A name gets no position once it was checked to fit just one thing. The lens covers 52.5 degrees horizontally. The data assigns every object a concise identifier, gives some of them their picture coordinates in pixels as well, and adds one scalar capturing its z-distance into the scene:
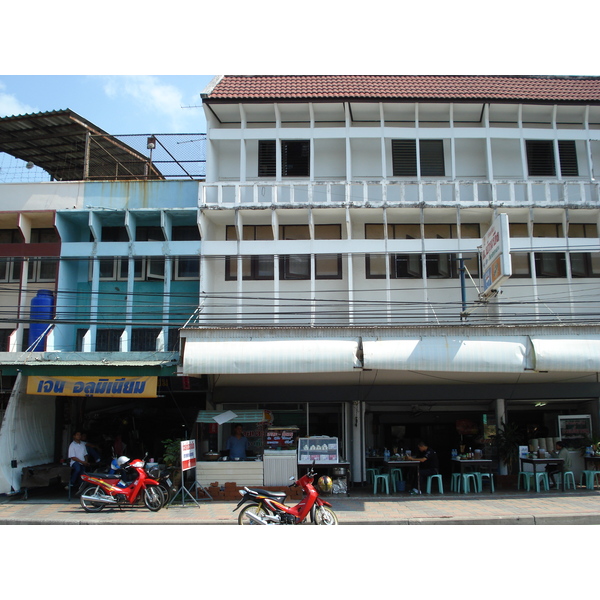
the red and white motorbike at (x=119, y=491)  14.62
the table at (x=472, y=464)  16.83
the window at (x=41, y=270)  20.88
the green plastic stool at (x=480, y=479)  16.86
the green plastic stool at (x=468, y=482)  16.72
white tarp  16.50
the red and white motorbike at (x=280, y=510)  11.53
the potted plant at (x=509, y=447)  18.00
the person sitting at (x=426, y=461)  16.83
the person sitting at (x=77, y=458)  16.52
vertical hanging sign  15.77
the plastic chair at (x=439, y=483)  16.58
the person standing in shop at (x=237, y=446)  16.98
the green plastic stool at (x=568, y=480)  16.91
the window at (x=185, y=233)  21.00
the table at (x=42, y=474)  16.80
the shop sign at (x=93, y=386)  16.83
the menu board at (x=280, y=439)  17.38
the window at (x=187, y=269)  20.70
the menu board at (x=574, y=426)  18.80
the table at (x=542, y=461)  16.81
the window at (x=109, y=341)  20.38
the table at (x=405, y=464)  16.62
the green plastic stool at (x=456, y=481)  17.00
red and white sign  14.98
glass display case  16.69
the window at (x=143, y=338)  20.28
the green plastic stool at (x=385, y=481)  16.86
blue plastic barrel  19.42
